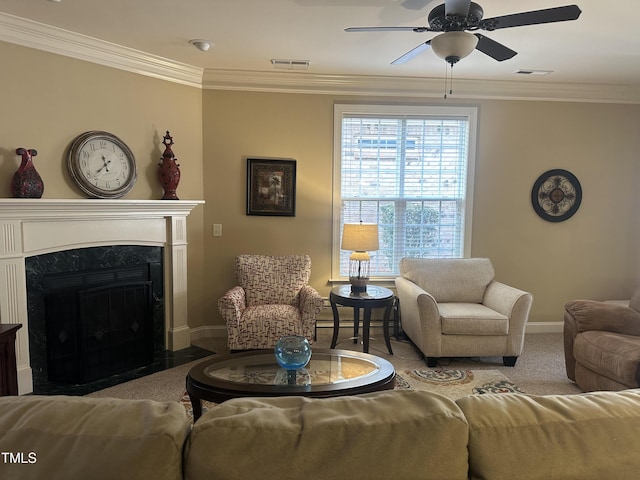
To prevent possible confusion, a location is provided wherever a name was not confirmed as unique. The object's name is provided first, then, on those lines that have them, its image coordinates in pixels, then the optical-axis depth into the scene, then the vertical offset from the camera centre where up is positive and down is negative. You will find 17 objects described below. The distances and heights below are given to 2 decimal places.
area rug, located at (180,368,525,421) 3.41 -1.38
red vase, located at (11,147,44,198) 3.14 +0.14
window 4.71 +0.28
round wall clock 3.51 +0.29
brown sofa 0.83 -0.45
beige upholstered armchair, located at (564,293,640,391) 2.94 -0.94
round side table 4.00 -0.87
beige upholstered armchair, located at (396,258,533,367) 3.81 -0.93
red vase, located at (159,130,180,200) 4.04 +0.26
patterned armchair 3.81 -0.90
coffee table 2.37 -0.98
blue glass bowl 2.57 -0.85
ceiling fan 2.21 +0.94
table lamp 4.14 -0.34
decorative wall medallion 4.86 +0.14
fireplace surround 3.11 -0.28
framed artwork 4.58 +0.17
